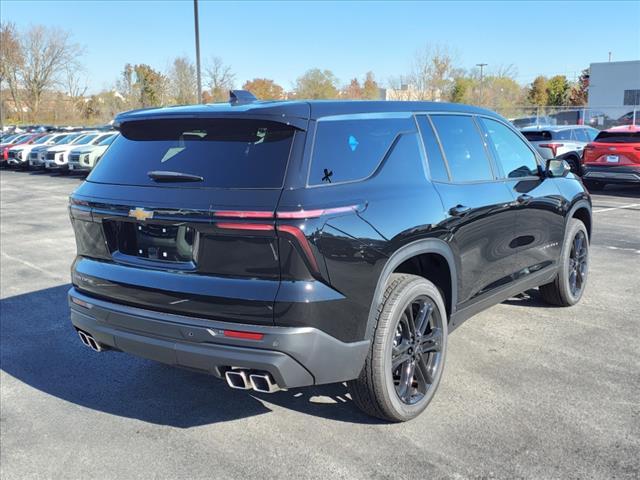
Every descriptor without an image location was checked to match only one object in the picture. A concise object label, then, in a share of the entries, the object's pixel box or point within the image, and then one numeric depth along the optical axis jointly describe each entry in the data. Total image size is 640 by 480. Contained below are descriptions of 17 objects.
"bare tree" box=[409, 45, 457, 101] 46.69
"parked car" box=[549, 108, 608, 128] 36.75
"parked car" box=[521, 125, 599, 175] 16.34
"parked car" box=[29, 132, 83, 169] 26.89
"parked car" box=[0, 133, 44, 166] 30.08
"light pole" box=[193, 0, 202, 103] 24.23
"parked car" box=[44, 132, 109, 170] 25.08
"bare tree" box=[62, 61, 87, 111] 66.25
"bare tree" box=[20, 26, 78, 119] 61.28
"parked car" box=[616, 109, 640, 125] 33.56
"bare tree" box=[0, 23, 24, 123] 57.38
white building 51.03
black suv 2.91
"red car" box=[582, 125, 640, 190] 14.05
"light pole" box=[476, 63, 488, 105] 54.86
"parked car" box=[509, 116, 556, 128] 33.23
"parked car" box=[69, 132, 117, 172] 23.06
